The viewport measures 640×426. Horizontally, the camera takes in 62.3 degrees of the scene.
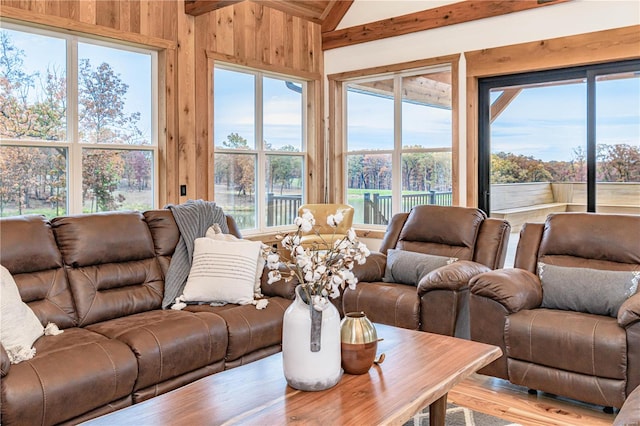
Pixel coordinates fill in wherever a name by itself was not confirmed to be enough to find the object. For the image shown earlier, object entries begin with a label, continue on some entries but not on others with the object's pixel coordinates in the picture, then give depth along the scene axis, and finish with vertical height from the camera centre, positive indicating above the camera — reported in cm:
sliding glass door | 450 +51
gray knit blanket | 335 -22
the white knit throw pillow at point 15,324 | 231 -56
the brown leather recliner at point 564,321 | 268 -68
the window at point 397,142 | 552 +62
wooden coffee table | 172 -70
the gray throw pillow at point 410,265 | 381 -49
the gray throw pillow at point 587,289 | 301 -54
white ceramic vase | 192 -55
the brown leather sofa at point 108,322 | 220 -66
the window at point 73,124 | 386 +61
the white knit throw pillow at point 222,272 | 325 -45
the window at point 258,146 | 536 +58
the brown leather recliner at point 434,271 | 336 -48
